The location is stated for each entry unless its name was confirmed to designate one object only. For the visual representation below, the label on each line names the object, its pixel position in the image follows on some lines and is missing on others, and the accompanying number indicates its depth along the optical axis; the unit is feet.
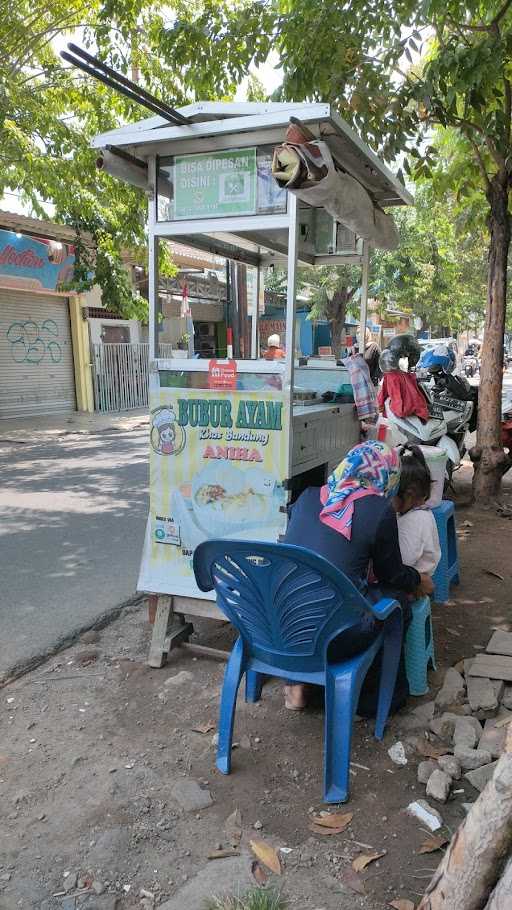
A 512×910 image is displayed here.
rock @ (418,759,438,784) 8.60
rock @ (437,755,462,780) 8.53
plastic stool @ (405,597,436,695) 10.37
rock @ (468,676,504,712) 9.80
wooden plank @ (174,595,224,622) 11.56
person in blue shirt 8.85
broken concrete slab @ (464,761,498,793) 8.28
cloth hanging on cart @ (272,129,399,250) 9.80
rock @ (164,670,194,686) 11.21
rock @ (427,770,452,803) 8.18
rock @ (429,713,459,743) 9.40
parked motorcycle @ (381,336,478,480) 21.77
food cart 10.76
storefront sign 44.52
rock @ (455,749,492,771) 8.64
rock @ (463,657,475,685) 11.02
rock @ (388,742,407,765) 9.04
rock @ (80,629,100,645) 12.97
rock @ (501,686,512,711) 9.99
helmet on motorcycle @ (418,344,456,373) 24.63
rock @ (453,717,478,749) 9.00
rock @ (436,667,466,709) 10.22
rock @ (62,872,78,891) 6.95
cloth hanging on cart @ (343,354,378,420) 15.08
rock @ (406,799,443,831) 7.79
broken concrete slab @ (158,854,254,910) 6.71
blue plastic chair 7.71
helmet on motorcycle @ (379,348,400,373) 21.50
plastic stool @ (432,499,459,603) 14.32
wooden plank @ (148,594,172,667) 11.72
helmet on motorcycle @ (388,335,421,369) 21.90
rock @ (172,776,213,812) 8.20
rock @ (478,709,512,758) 8.82
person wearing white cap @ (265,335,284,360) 18.67
